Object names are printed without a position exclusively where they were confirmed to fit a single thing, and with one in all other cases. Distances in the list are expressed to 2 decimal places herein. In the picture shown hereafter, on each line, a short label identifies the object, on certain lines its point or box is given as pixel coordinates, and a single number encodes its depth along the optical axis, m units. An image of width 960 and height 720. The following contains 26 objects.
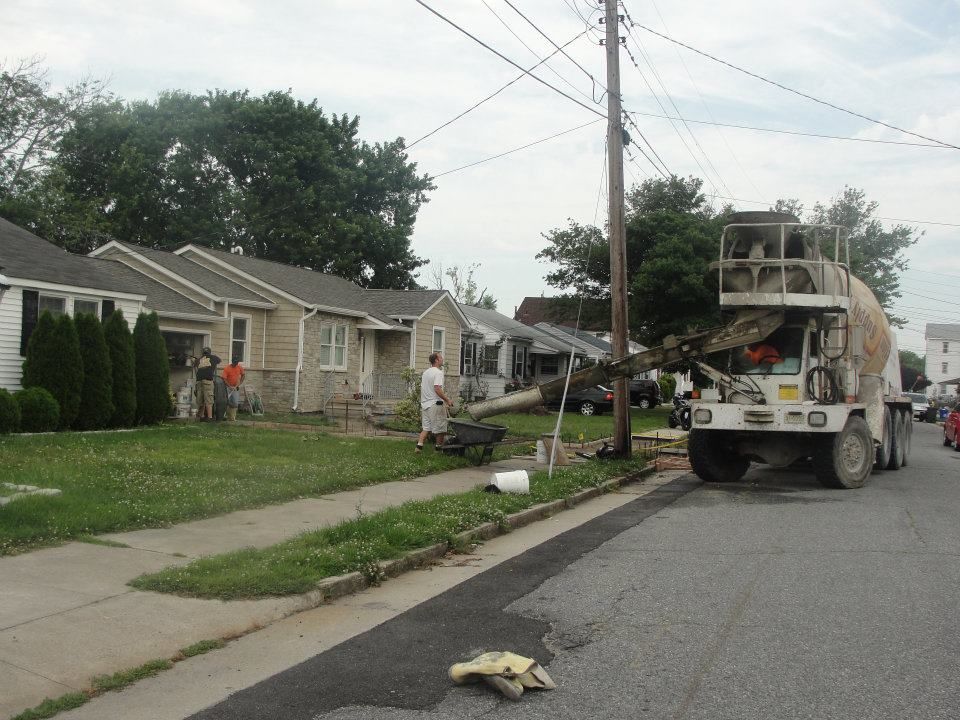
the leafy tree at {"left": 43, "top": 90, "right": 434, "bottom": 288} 42.03
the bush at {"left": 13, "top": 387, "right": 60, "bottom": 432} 16.61
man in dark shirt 20.28
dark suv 41.97
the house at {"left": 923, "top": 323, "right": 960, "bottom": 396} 89.12
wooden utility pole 16.45
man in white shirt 15.36
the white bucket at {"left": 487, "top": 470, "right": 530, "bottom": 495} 11.68
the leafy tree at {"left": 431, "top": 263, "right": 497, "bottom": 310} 72.88
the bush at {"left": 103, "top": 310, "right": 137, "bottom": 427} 18.70
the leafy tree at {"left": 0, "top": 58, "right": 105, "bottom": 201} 38.84
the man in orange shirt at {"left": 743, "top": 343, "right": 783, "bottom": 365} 14.55
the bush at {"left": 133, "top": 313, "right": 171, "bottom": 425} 19.47
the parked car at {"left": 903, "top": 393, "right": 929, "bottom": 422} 51.12
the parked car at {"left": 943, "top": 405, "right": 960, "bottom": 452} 26.55
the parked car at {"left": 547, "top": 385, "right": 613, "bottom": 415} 35.91
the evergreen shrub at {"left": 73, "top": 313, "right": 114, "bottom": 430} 18.09
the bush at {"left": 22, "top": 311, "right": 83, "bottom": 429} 17.56
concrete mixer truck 14.03
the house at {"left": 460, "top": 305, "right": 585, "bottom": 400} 39.22
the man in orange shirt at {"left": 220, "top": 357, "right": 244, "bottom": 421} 21.42
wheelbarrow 14.84
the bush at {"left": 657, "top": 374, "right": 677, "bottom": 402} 52.41
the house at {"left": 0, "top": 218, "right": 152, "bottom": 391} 18.25
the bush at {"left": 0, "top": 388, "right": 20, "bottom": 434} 16.03
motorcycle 23.08
